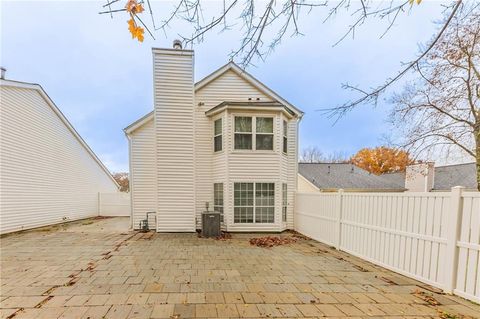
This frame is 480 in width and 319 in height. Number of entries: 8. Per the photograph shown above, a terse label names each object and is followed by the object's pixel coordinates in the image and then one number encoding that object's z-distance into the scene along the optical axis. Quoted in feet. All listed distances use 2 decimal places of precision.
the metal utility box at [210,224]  27.89
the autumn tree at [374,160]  104.51
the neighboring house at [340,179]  67.15
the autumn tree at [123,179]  107.76
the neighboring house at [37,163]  29.84
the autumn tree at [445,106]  35.73
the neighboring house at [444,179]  65.33
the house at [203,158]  29.86
